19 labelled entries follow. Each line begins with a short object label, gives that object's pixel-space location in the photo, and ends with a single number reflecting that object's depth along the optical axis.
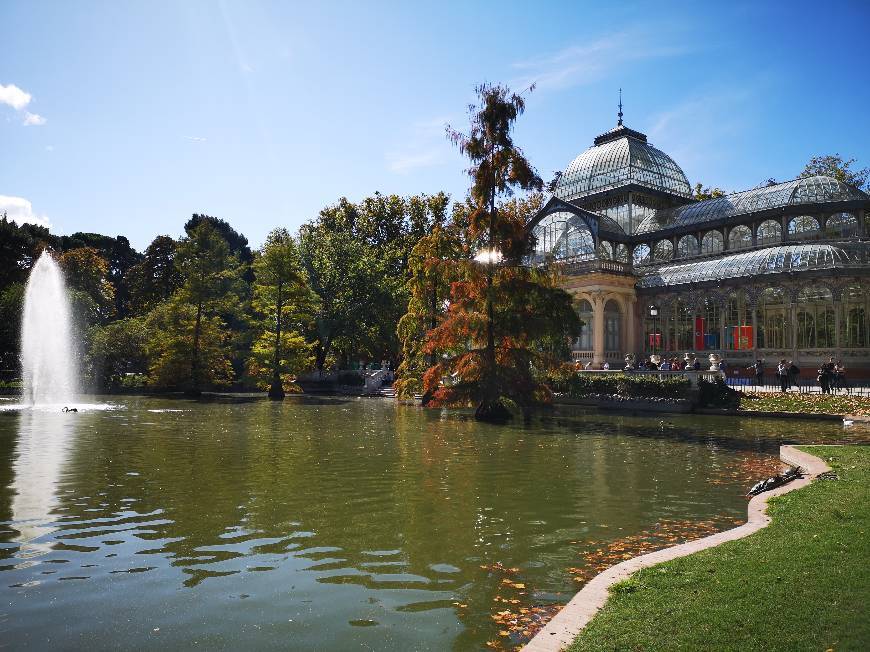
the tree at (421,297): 33.22
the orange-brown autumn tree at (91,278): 61.62
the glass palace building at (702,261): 42.12
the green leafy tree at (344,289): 51.66
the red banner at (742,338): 45.00
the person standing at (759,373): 37.69
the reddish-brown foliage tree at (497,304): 28.33
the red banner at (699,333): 47.56
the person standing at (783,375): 34.59
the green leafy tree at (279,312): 44.78
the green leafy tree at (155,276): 75.94
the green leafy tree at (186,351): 46.09
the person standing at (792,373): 36.43
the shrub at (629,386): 33.81
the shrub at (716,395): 32.47
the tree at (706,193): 69.69
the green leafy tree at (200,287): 46.38
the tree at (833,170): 61.85
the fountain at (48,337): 42.41
